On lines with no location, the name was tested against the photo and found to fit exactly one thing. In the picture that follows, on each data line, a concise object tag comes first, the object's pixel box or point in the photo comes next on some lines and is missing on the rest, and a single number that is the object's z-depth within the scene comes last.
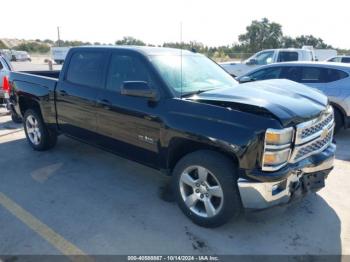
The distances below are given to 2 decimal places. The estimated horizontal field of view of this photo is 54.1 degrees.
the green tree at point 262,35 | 49.75
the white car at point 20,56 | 43.59
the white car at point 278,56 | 13.90
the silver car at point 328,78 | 6.91
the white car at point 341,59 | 16.61
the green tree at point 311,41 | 55.75
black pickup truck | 3.13
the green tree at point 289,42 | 51.38
